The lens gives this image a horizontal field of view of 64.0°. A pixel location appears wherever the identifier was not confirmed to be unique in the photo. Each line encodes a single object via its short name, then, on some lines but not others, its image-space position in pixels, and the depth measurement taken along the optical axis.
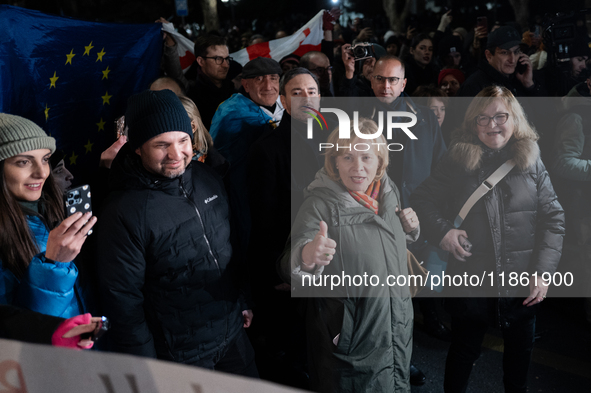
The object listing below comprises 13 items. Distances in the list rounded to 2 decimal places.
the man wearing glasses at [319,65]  4.49
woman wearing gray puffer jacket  2.43
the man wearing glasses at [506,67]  3.85
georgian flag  5.71
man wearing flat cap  3.40
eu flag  2.90
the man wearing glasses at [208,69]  4.44
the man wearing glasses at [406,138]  3.23
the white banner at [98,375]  0.81
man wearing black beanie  1.97
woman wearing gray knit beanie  1.60
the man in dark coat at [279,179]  2.78
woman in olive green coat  2.14
